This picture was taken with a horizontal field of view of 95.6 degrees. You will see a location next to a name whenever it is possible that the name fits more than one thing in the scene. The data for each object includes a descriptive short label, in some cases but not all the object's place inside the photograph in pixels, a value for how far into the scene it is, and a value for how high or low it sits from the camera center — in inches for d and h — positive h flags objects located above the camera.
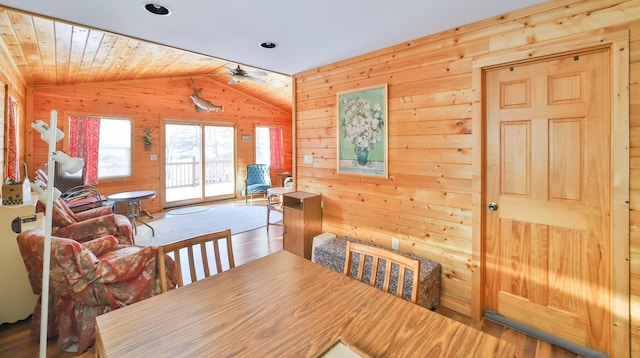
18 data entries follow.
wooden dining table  37.5 -22.1
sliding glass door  267.9 +12.1
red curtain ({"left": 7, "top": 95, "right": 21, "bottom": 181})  139.7 +15.6
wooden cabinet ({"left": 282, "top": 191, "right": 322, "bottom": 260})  131.6 -21.7
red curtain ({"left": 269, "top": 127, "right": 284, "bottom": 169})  333.4 +32.6
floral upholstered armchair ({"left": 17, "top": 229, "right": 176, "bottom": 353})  73.0 -29.1
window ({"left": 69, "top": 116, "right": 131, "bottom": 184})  213.9 +23.1
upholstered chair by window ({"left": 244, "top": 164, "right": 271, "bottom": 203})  280.7 -4.8
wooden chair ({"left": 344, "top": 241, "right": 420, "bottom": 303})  51.7 -17.4
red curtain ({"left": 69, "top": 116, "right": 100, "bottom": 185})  212.2 +24.9
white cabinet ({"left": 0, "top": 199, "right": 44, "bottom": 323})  87.1 -29.7
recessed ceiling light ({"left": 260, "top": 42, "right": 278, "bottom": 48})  105.8 +48.0
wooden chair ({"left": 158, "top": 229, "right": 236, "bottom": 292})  57.5 -15.9
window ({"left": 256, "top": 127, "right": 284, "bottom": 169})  326.3 +31.9
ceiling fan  183.9 +65.1
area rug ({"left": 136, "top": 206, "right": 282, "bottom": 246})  181.9 -35.4
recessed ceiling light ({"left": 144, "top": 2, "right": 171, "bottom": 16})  76.7 +45.2
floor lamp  56.5 +0.8
